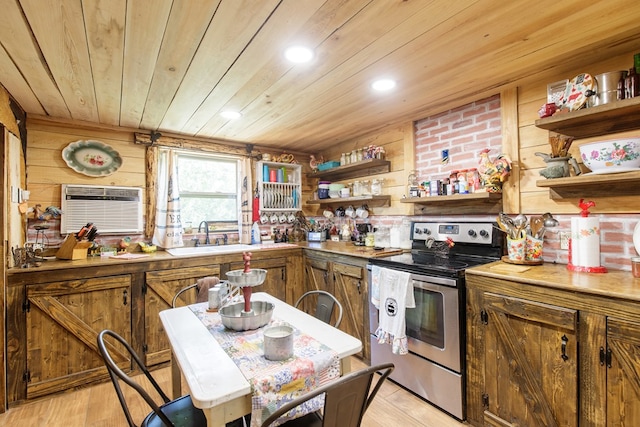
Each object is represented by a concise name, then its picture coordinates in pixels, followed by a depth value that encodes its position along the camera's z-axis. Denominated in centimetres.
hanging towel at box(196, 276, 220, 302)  217
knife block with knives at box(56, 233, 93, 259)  257
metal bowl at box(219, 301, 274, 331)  138
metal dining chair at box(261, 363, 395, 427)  86
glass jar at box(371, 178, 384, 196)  325
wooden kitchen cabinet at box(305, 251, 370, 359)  263
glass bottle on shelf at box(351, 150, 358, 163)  345
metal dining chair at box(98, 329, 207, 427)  106
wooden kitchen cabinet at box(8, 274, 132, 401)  220
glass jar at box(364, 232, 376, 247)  315
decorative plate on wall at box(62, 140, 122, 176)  282
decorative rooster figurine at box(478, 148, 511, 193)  219
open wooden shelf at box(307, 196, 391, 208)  322
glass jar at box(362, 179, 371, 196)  341
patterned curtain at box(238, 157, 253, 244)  366
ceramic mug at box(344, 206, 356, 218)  361
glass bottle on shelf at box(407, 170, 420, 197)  290
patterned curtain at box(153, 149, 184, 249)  317
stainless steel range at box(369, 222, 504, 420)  191
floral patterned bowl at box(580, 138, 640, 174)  157
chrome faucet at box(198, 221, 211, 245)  349
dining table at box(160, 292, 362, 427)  95
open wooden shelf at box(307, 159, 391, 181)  323
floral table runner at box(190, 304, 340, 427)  98
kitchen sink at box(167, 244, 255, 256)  297
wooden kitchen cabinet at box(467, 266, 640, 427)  132
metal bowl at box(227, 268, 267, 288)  139
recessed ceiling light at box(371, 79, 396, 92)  209
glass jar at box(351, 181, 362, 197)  350
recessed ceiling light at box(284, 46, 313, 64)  165
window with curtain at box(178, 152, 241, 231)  347
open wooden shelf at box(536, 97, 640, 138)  160
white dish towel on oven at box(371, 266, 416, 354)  212
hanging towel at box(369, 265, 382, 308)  235
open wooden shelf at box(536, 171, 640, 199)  160
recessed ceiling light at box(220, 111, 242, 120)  263
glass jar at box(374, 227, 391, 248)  308
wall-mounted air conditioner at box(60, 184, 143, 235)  280
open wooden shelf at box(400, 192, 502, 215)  231
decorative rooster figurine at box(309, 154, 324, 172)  417
